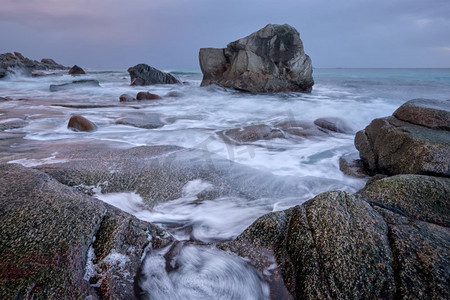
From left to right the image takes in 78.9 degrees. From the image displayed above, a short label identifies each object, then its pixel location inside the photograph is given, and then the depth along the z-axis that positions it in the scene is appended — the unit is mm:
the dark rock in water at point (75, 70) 34441
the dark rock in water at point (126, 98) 11656
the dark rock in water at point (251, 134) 5766
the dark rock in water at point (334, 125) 7012
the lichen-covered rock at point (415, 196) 2082
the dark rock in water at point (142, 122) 6806
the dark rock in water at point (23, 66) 23219
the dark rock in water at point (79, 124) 5914
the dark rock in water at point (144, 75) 19422
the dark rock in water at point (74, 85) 15464
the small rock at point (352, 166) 3971
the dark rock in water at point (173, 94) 13615
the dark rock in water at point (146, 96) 12334
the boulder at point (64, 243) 1420
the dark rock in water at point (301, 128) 6520
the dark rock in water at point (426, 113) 3463
